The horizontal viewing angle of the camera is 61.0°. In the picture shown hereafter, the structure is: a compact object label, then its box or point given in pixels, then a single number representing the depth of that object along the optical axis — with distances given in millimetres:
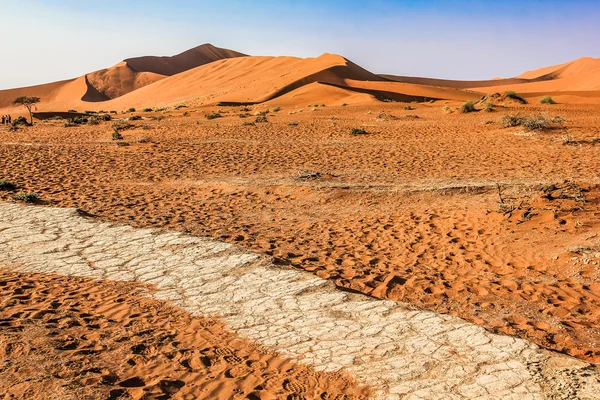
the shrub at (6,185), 10953
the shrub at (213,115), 27214
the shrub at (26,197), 9867
